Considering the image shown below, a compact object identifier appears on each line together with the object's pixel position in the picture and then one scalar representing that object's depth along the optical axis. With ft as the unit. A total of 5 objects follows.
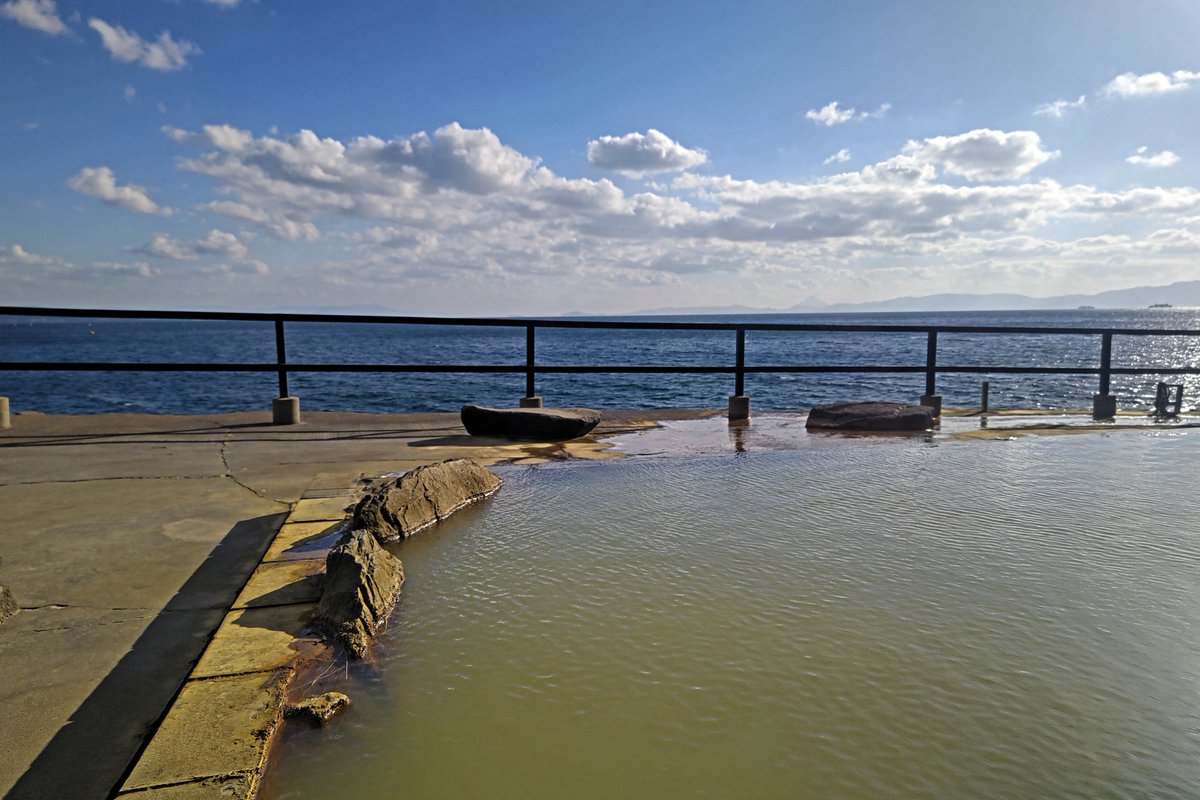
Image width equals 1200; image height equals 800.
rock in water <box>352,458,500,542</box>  11.64
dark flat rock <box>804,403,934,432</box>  23.84
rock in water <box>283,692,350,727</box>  6.27
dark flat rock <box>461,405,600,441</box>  21.83
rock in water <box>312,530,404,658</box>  7.84
